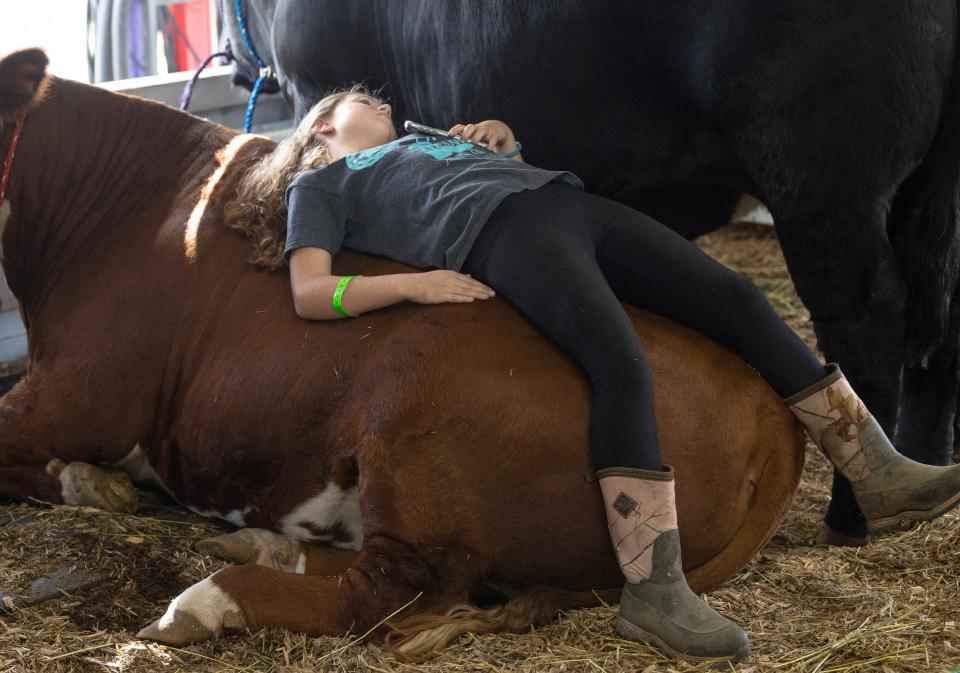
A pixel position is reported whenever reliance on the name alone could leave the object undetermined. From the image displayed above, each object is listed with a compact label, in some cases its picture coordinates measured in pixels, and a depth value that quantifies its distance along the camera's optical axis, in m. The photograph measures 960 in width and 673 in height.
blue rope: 4.67
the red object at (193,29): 8.00
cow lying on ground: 2.41
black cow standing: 2.73
